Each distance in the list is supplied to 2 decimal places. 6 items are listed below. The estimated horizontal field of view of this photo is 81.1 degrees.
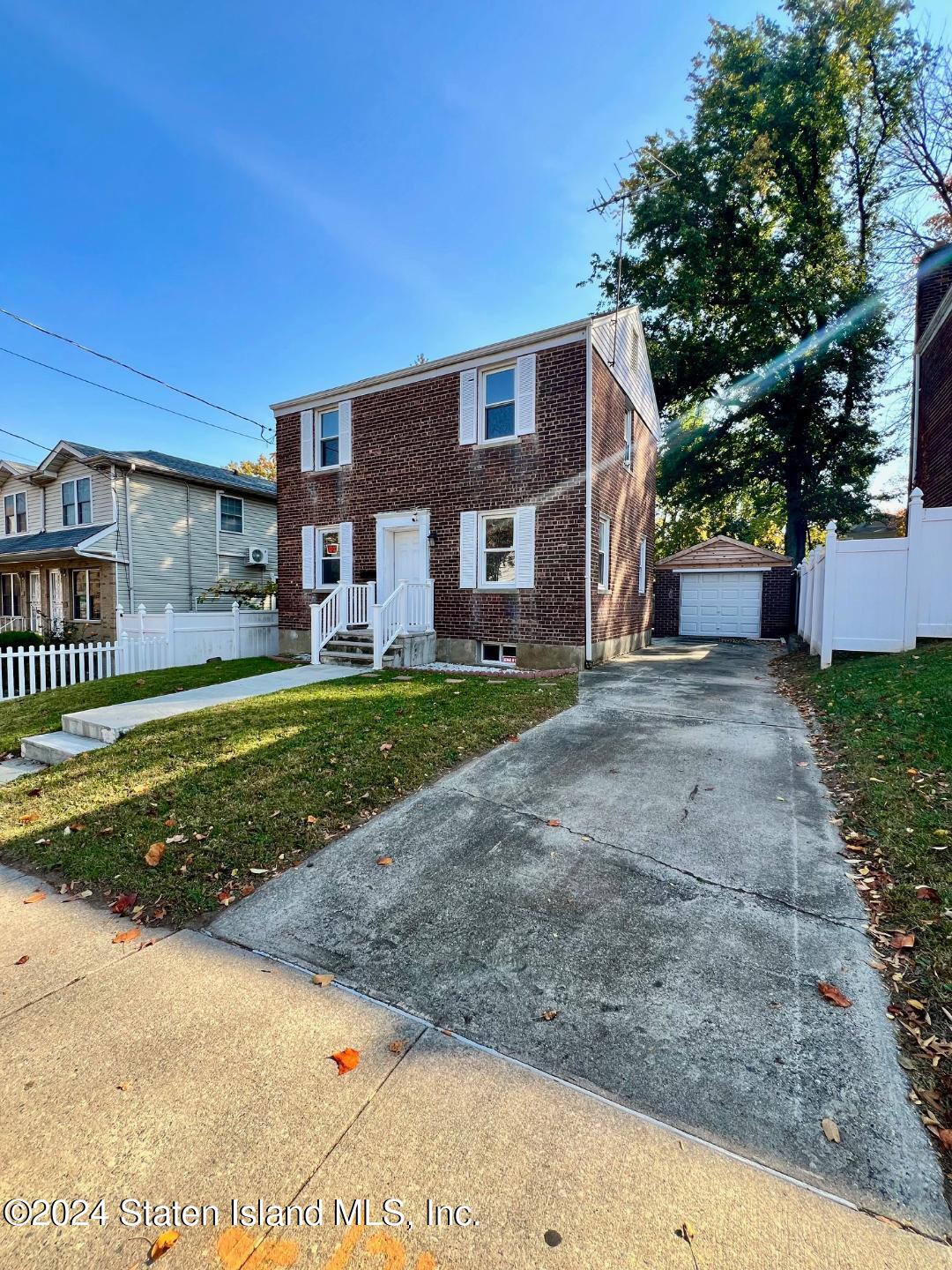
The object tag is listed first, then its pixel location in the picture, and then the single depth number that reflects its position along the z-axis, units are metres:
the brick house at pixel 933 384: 12.05
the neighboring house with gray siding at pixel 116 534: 16.70
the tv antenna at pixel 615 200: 11.77
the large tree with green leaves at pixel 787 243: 18.02
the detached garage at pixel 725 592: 17.44
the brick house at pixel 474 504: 10.16
